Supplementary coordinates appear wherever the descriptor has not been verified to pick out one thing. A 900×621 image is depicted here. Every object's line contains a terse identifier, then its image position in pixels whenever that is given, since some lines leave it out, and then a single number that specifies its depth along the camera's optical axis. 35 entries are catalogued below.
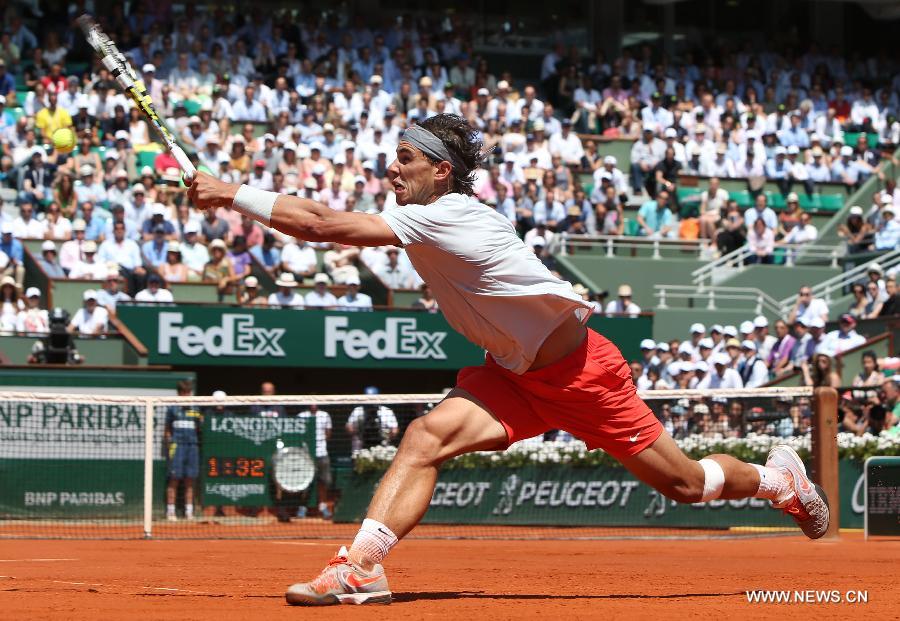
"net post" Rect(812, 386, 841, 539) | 14.26
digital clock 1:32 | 16.83
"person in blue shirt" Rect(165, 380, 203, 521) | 16.52
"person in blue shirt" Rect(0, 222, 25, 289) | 19.76
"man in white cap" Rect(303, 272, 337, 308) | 20.41
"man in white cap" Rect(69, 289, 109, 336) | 19.14
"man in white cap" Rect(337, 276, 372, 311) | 20.52
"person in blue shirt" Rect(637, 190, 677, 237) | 24.62
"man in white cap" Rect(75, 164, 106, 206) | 21.48
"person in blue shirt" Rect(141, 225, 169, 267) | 20.62
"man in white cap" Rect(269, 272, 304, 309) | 20.28
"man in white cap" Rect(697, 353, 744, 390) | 19.97
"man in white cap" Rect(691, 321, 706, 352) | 21.12
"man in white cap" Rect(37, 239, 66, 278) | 19.75
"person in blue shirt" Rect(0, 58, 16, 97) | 23.89
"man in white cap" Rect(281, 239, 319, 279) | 21.23
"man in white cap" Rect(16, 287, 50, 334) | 19.06
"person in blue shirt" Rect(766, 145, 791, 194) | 26.72
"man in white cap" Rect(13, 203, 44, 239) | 20.34
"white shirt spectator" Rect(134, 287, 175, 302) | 19.70
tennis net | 16.31
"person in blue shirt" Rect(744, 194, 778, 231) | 24.77
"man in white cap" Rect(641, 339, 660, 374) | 20.55
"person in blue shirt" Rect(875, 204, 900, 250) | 23.81
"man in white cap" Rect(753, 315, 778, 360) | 21.30
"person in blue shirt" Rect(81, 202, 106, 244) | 20.70
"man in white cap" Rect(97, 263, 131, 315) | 19.52
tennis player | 6.42
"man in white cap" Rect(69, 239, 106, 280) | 20.00
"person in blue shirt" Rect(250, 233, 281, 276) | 21.28
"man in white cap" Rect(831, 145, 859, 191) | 27.38
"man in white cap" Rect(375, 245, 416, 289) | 21.36
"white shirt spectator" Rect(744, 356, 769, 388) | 20.23
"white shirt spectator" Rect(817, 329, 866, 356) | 20.53
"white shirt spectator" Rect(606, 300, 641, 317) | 21.64
